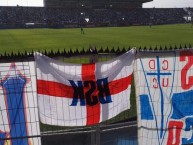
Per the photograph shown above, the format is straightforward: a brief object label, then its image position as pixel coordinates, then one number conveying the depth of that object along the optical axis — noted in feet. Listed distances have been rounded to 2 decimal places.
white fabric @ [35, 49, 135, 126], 15.55
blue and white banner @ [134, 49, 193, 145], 16.61
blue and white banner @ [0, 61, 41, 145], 15.40
